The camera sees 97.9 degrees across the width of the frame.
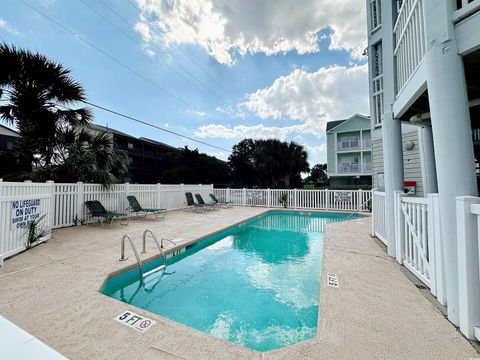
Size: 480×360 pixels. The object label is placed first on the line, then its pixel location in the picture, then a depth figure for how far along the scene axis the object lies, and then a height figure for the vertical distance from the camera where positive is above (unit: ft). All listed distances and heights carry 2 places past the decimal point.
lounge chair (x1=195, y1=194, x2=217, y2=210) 37.81 -2.31
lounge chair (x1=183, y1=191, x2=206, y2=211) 37.06 -2.56
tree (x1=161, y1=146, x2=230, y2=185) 75.72 +8.08
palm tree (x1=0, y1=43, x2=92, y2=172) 23.01 +10.92
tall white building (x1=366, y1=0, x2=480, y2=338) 6.10 +1.74
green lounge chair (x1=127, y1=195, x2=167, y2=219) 27.37 -1.97
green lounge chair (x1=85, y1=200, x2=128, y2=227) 22.58 -2.23
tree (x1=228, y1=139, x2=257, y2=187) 92.07 +11.33
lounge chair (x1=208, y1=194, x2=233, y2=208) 43.11 -3.03
